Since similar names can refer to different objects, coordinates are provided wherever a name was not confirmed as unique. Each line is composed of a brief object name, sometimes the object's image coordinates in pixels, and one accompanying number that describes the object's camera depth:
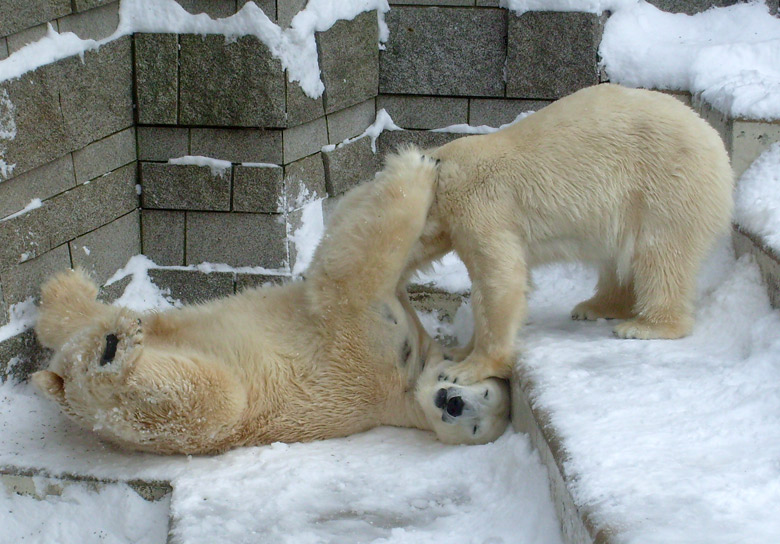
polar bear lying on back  6.09
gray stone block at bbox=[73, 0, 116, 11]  7.79
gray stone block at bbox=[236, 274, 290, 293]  9.21
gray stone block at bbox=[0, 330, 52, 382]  7.26
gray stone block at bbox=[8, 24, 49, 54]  7.11
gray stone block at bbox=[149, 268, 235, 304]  9.34
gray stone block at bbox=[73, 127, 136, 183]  8.11
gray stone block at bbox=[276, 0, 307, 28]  8.44
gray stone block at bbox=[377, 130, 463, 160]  10.20
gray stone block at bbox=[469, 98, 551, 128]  10.00
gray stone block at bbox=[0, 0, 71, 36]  6.89
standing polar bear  6.70
